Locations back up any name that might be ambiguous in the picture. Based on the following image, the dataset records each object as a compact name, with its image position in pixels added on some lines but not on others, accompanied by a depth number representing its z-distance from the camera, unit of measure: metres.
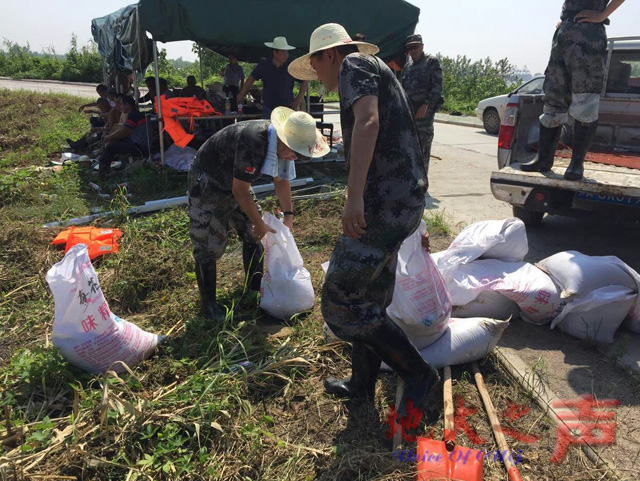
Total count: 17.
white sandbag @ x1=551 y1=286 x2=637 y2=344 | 2.85
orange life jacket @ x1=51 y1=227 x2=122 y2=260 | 4.03
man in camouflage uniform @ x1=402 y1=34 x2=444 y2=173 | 6.12
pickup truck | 3.77
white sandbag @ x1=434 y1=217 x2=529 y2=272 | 3.15
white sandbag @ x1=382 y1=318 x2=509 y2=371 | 2.56
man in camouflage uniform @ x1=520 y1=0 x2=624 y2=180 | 3.69
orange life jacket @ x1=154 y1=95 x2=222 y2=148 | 6.82
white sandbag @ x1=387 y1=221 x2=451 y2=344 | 2.57
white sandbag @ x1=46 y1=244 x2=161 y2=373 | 2.30
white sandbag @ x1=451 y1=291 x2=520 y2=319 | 3.04
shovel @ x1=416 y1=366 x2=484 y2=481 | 1.85
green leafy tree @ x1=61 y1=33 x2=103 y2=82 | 29.44
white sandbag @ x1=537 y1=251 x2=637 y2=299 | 2.95
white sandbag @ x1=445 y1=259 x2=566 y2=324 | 2.99
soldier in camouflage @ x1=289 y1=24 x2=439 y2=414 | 1.84
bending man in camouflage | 2.69
